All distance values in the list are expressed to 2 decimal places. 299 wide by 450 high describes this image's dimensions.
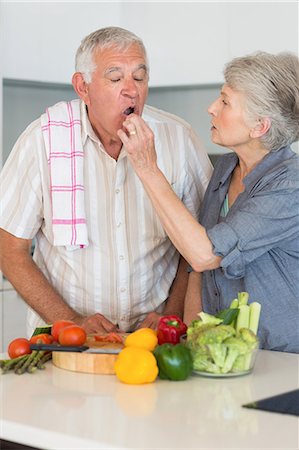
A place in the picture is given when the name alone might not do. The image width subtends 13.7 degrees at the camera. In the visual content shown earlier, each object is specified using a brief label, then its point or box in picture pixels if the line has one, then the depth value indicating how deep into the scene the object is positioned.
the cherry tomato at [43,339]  2.61
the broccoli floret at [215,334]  2.37
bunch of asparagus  2.49
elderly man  3.02
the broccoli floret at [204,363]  2.41
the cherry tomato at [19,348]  2.59
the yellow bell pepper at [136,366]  2.39
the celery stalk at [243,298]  2.53
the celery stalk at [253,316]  2.51
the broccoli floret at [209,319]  2.45
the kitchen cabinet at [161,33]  4.07
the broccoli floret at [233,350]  2.38
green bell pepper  2.40
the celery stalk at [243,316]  2.52
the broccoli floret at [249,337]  2.41
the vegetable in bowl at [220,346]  2.38
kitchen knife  2.50
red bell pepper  2.54
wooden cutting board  2.48
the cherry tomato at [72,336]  2.54
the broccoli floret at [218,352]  2.38
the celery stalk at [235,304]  2.54
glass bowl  2.41
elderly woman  2.74
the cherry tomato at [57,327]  2.61
